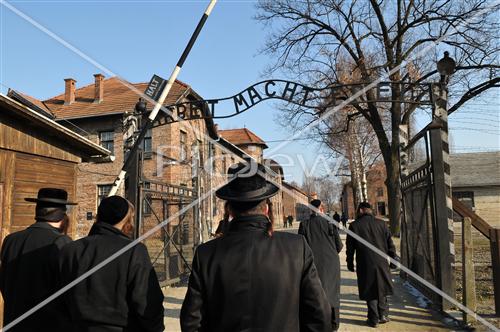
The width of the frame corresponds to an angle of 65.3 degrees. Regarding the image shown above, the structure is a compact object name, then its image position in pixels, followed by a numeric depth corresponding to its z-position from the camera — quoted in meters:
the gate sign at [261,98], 8.73
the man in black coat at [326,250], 5.75
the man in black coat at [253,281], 2.41
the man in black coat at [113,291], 2.85
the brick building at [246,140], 53.03
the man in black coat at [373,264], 6.45
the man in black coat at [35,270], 3.36
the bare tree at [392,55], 17.52
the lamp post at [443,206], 6.90
